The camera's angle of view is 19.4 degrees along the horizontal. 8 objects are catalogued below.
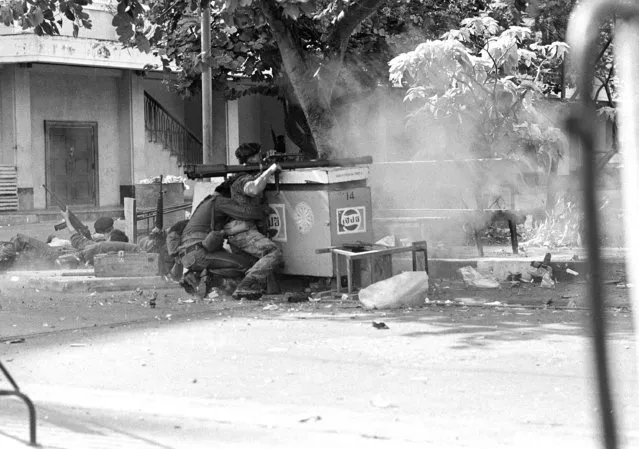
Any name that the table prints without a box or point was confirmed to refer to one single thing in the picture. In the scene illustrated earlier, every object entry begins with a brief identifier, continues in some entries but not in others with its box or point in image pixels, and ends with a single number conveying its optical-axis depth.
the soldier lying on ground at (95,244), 20.29
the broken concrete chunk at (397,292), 15.20
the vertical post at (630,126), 2.62
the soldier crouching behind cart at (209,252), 17.00
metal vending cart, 17.22
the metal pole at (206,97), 21.71
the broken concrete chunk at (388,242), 17.79
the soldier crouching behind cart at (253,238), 16.72
